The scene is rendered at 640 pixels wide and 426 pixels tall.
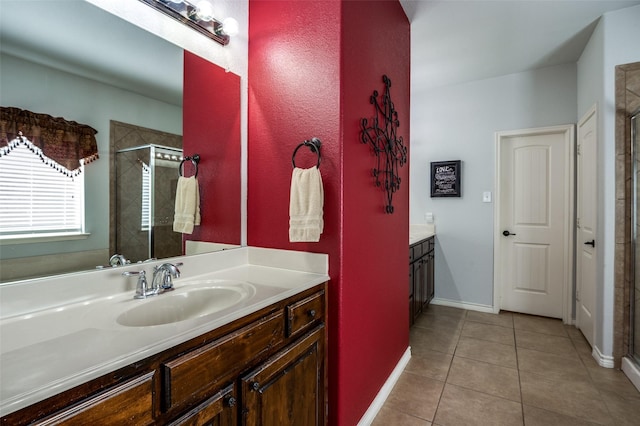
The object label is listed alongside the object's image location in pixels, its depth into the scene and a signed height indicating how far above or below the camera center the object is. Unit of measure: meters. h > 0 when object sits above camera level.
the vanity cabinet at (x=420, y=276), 2.80 -0.66
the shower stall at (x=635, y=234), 2.15 -0.17
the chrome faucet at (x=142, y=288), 1.14 -0.29
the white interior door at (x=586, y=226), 2.53 -0.14
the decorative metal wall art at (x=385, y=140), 1.77 +0.43
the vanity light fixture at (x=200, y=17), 1.36 +0.92
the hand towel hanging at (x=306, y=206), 1.40 +0.02
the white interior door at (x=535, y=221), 3.17 -0.11
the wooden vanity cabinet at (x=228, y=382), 0.62 -0.46
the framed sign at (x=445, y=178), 3.54 +0.37
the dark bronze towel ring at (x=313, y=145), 1.48 +0.32
